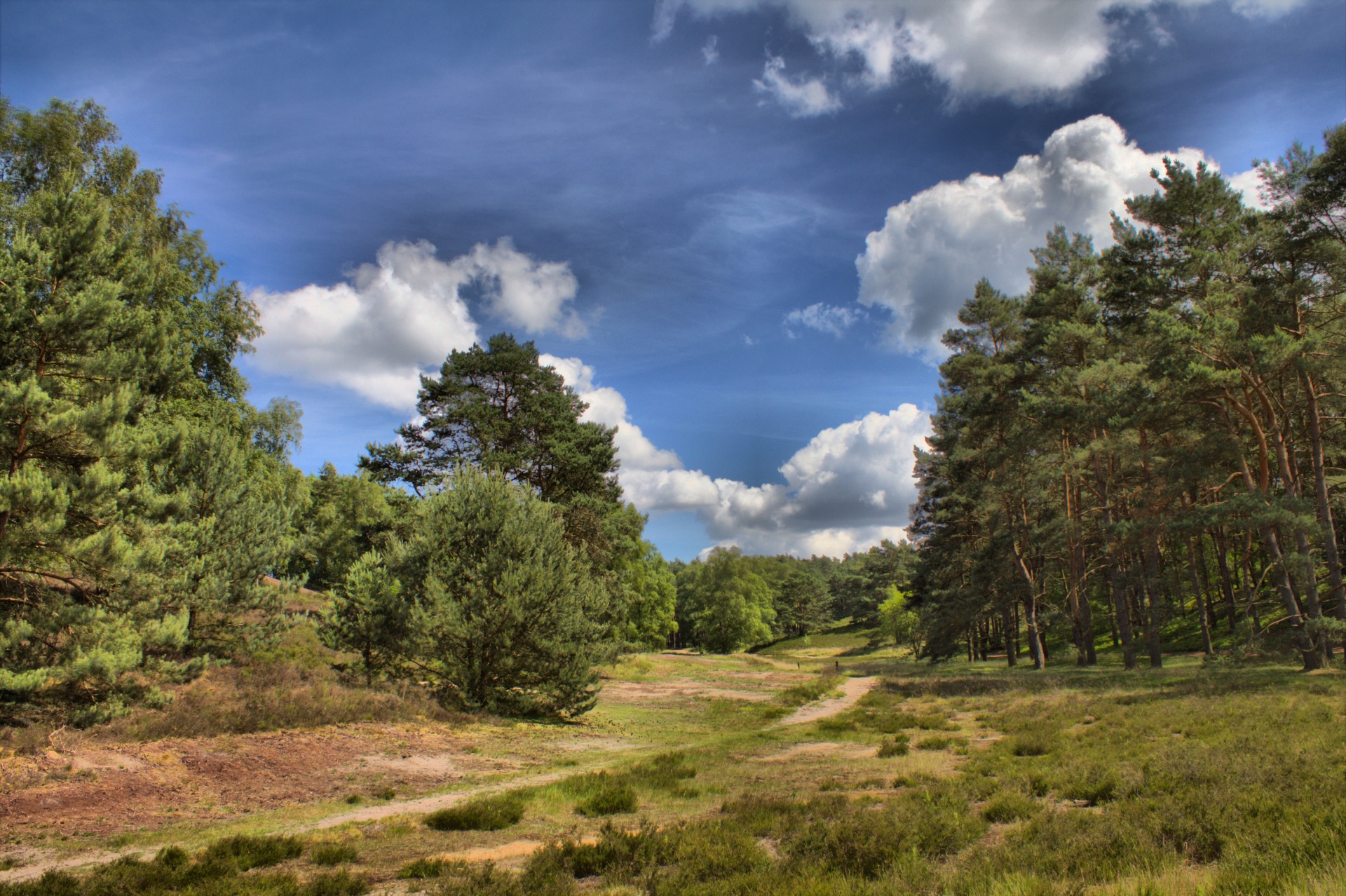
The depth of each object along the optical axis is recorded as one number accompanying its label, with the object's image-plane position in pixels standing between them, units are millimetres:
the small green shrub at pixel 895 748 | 13430
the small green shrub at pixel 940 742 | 14117
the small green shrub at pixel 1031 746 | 12469
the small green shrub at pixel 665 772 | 10984
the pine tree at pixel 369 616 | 19469
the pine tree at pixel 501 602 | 18422
